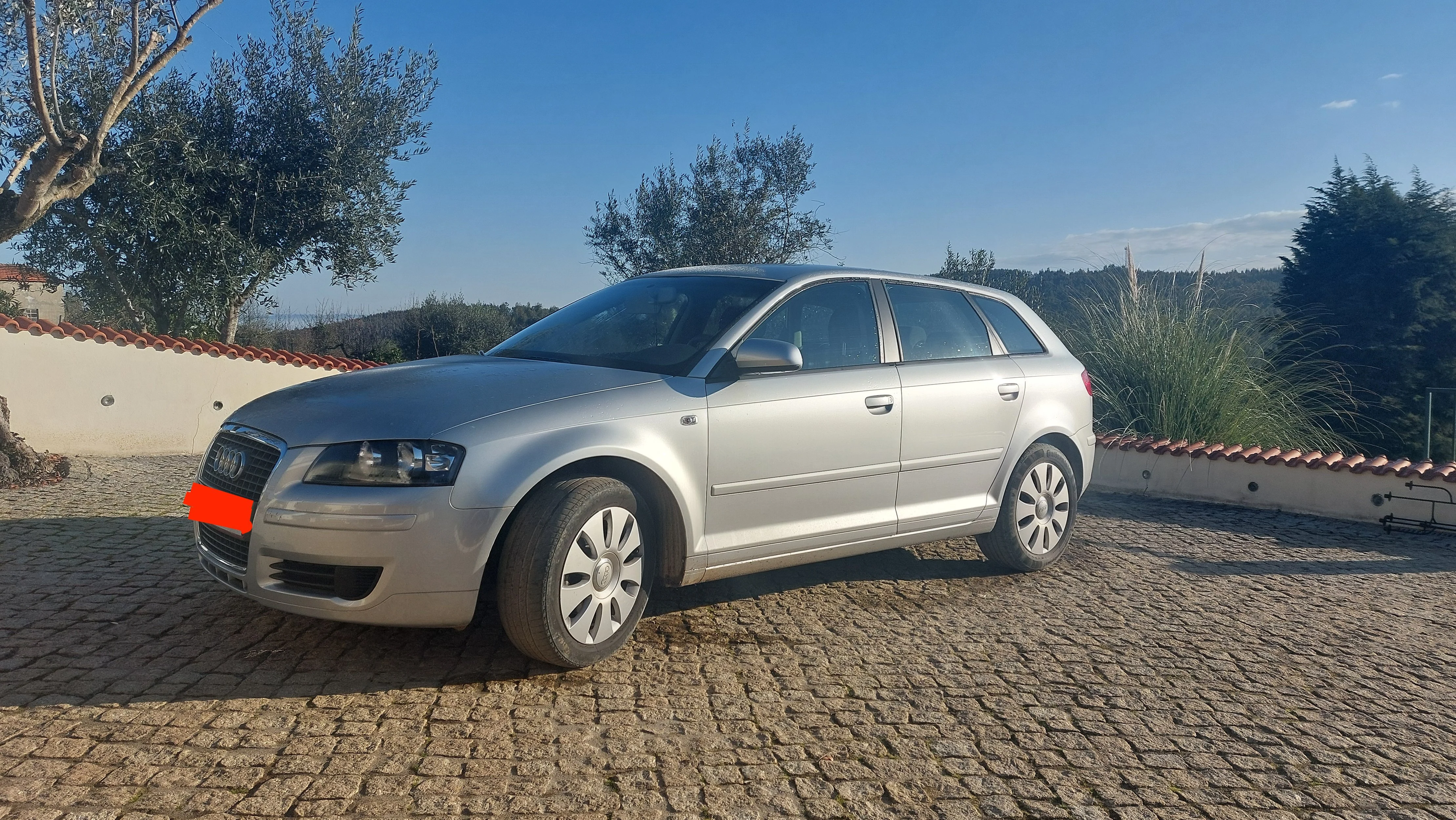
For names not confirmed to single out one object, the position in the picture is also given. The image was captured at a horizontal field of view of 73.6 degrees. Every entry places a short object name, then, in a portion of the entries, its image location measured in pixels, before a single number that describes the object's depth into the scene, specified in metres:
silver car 3.49
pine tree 25.70
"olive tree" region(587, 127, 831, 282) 24.03
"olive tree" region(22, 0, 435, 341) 15.44
